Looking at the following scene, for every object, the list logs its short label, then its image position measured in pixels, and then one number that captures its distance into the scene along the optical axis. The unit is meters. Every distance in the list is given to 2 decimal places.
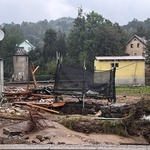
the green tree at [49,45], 66.69
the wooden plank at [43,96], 20.29
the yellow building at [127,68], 48.75
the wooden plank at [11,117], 13.84
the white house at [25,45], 83.65
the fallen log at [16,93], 20.76
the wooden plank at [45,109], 16.80
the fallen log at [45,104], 17.39
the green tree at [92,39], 62.44
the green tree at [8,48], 67.76
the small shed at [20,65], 55.25
